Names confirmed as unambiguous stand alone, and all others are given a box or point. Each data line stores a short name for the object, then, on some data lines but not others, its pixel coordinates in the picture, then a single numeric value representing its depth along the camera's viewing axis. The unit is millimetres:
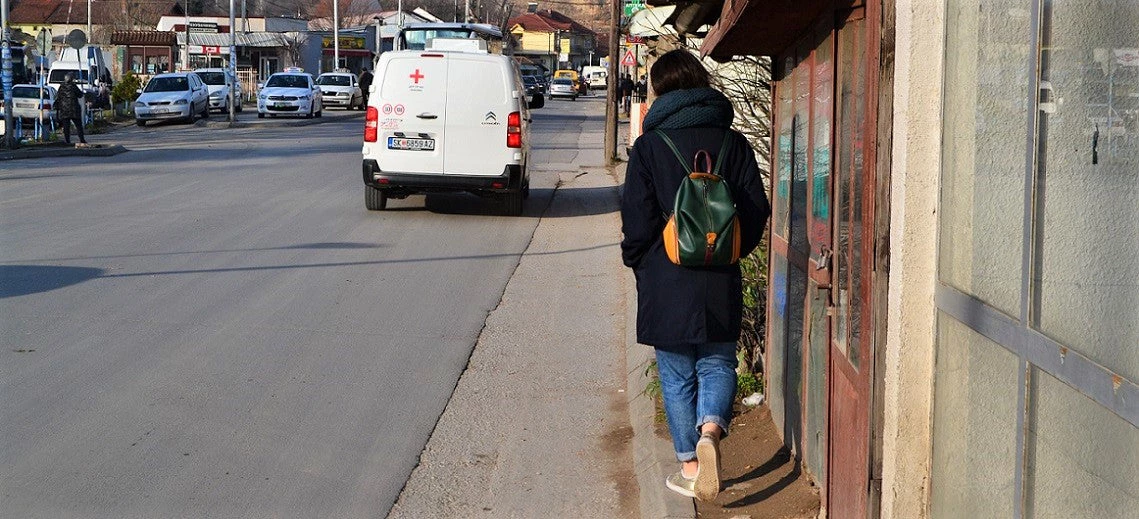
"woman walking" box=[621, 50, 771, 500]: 4613
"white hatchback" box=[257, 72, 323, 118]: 40062
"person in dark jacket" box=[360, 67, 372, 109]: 46078
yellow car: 74375
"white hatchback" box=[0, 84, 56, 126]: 33688
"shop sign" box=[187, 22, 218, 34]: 50681
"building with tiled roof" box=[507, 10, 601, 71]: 119500
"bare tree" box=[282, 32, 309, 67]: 78556
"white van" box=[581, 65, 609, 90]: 92125
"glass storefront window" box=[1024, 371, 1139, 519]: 1959
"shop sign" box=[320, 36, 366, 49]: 81375
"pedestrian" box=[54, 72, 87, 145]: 25766
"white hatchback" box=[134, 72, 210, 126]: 36344
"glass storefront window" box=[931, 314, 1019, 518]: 2535
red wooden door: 3600
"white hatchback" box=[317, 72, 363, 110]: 48188
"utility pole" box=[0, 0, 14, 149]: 24594
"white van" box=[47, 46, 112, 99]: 43088
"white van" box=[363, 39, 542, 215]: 14766
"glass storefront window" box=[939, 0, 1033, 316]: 2520
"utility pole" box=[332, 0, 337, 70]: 61156
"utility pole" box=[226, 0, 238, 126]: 36062
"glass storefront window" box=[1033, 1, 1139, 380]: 1982
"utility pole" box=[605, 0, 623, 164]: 24594
